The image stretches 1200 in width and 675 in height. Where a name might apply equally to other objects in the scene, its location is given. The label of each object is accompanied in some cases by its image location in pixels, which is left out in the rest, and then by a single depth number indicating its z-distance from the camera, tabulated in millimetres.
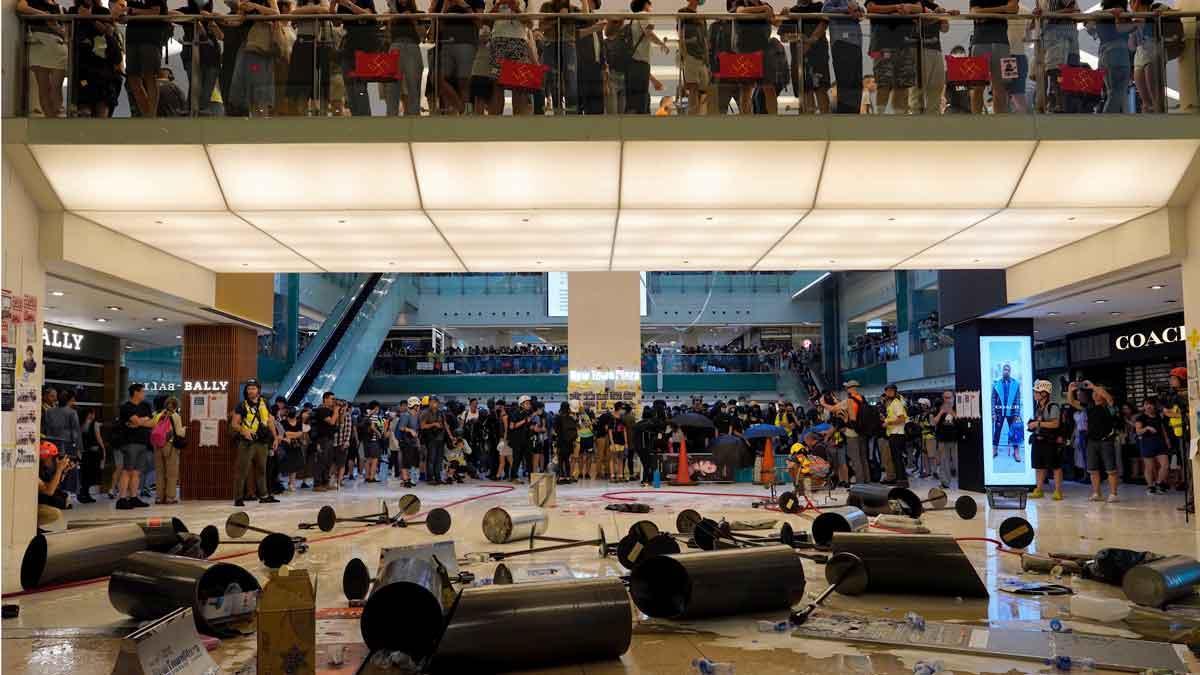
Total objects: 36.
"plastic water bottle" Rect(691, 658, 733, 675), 4320
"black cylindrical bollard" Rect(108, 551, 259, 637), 5121
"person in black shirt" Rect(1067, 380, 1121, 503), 14344
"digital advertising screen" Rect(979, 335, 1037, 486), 15773
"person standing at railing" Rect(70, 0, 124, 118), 9367
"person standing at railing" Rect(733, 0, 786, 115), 10133
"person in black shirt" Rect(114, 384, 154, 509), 13703
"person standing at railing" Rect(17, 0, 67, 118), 9375
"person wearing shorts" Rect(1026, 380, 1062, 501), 14062
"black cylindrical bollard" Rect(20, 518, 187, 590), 6652
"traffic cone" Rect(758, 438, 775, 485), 17094
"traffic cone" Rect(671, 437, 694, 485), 18312
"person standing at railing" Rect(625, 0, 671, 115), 9641
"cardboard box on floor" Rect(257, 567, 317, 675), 3949
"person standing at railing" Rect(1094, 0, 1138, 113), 9609
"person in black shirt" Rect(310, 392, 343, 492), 16312
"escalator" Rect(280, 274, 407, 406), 23000
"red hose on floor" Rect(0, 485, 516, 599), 6605
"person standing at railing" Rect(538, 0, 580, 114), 9750
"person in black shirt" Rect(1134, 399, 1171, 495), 14148
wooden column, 15203
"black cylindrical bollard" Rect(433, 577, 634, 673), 4316
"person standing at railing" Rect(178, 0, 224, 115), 9703
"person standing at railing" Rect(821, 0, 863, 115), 9664
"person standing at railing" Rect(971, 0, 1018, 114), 9711
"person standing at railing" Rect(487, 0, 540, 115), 10000
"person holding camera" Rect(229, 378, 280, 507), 13141
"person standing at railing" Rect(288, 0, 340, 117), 9586
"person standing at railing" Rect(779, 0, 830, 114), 9773
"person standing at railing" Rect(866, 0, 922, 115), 9641
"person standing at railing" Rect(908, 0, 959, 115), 9617
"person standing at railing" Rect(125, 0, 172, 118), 9516
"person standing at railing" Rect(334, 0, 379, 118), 9914
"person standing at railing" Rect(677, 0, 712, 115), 9914
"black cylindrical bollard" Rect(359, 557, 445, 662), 4500
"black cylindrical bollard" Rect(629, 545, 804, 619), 5410
